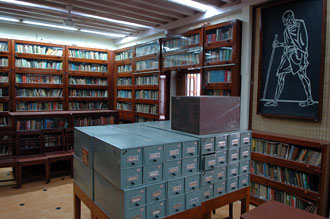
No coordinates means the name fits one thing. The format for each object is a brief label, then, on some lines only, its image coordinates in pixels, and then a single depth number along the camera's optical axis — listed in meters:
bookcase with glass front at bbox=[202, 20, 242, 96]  3.86
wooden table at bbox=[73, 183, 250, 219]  1.82
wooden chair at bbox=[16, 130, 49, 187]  4.14
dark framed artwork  3.04
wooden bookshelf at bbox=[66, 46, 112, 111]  6.69
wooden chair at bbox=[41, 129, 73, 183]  4.47
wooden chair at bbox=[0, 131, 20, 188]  4.02
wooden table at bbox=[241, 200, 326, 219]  1.63
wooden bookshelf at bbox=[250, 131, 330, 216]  2.75
